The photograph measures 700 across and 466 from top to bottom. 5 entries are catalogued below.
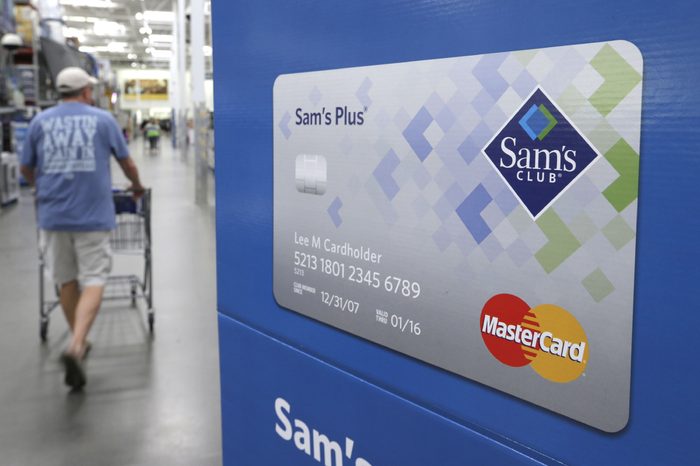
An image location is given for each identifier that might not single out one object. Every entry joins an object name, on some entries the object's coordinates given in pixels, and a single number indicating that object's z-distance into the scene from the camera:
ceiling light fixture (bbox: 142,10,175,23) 31.00
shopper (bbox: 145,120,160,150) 29.83
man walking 3.93
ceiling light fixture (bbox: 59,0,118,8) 28.33
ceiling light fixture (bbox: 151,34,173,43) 38.39
